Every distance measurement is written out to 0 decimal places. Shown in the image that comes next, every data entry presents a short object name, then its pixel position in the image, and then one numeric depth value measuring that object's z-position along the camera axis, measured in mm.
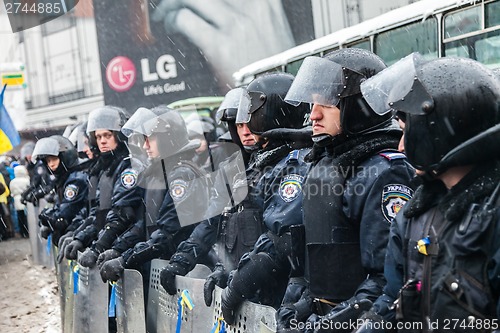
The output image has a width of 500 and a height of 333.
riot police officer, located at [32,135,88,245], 15148
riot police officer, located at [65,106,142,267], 11297
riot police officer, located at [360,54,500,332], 4098
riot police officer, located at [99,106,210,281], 10219
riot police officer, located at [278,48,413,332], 5352
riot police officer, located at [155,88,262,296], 7801
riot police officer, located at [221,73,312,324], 6668
